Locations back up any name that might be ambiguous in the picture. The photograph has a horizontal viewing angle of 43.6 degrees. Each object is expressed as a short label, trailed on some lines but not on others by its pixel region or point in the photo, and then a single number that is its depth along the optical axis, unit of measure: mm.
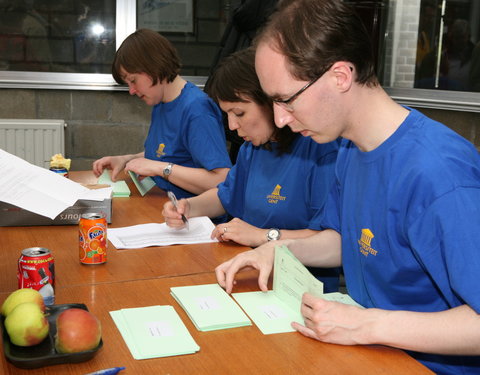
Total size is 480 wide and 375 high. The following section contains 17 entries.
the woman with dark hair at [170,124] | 2467
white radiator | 3848
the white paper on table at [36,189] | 1623
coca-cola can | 1292
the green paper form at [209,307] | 1212
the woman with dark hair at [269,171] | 1798
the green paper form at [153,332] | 1097
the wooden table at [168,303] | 1053
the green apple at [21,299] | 1092
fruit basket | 1017
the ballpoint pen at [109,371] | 981
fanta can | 1524
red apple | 1028
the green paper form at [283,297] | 1206
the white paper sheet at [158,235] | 1790
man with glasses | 1064
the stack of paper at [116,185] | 2453
